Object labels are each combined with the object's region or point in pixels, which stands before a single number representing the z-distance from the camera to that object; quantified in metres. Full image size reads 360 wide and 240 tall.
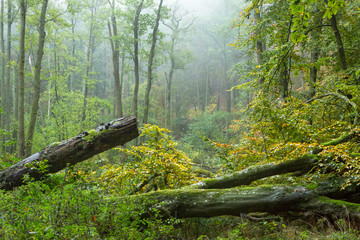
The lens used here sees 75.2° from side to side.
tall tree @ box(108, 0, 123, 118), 15.16
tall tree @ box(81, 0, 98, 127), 19.71
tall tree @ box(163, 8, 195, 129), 26.54
